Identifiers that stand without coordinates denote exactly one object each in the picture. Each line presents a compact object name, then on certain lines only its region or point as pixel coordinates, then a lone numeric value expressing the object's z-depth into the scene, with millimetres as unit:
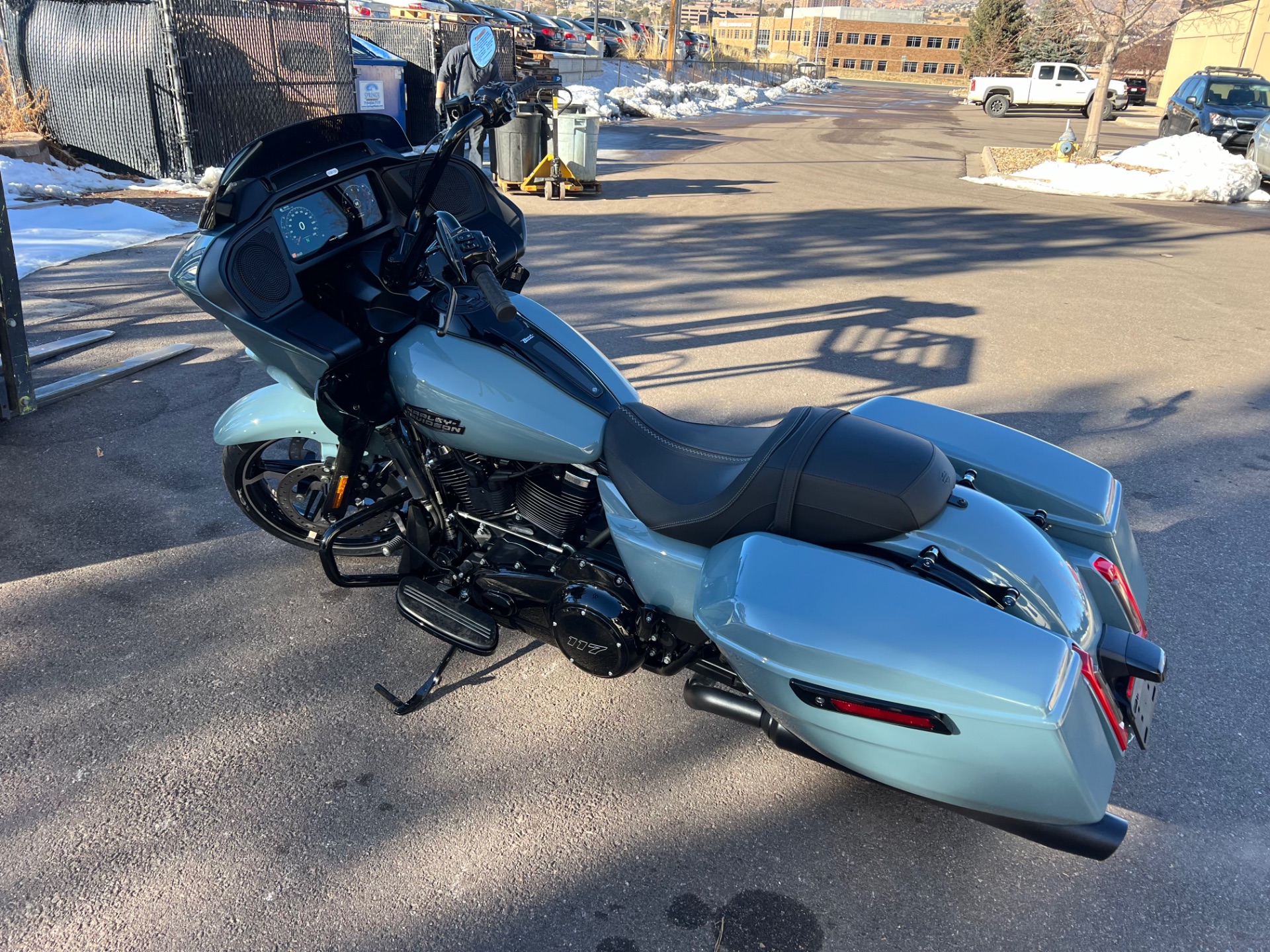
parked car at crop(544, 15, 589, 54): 34156
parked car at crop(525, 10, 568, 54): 29844
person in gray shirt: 11297
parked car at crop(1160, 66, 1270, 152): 17500
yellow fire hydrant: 16734
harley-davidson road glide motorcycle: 1988
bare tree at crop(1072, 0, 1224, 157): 16609
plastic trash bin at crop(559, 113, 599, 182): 11746
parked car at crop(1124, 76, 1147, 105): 36469
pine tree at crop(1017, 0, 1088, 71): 26172
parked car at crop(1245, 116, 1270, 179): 15406
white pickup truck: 31766
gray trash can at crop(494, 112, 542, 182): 11781
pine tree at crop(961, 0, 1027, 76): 46938
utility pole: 32844
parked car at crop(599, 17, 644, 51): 47312
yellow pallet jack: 11836
